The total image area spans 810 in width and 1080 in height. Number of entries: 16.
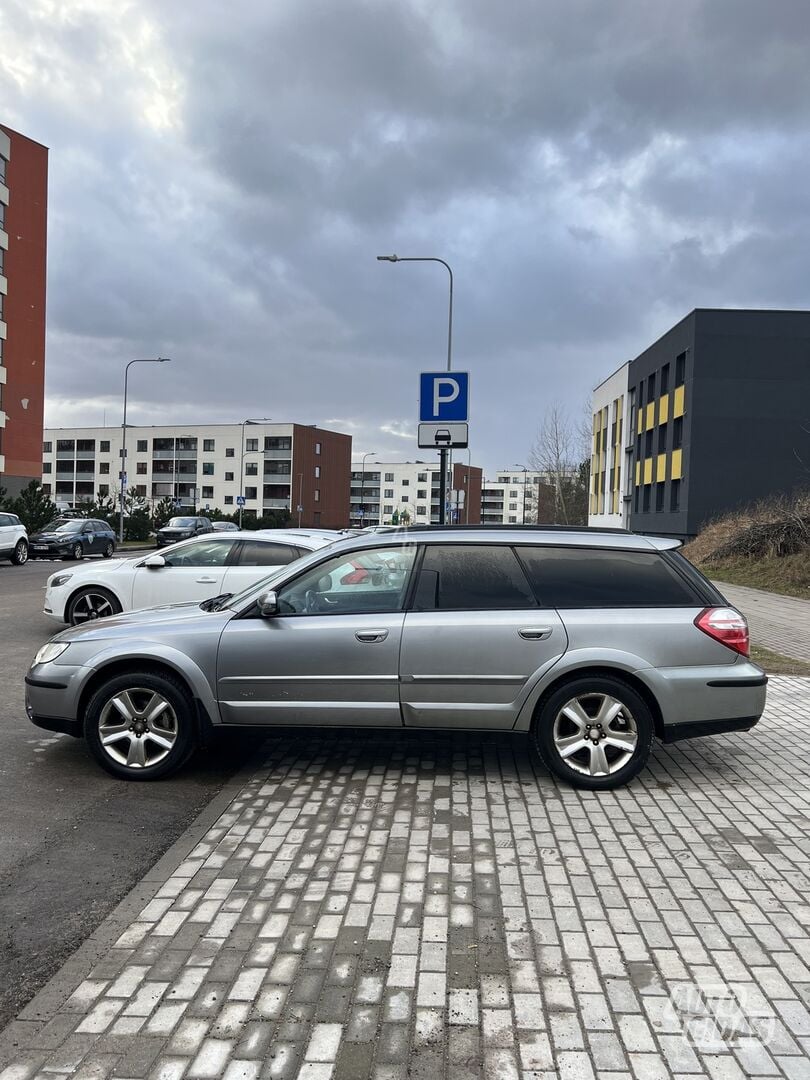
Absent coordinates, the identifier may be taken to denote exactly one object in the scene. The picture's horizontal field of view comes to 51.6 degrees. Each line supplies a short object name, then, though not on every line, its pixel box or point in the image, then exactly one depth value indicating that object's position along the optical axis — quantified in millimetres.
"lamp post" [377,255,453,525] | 11734
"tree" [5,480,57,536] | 35594
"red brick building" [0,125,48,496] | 45969
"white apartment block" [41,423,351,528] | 99375
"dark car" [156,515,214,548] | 45156
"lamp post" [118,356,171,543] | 44038
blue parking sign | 11375
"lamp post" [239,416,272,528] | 100188
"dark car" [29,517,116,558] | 30422
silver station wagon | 5098
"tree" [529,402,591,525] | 63062
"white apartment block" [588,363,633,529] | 52562
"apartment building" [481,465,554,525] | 158750
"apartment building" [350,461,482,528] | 132375
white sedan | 10312
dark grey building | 36250
